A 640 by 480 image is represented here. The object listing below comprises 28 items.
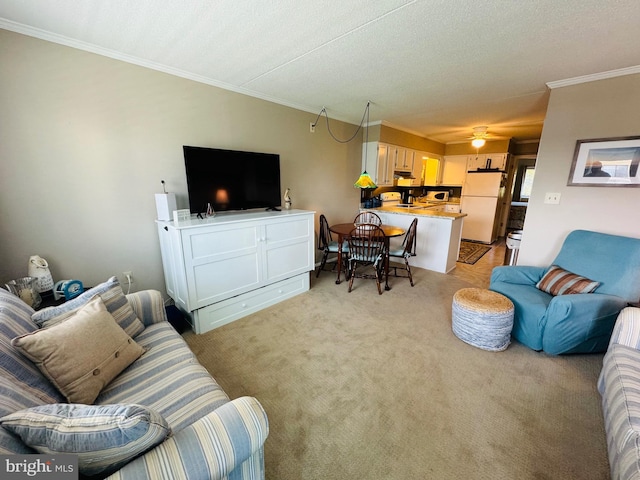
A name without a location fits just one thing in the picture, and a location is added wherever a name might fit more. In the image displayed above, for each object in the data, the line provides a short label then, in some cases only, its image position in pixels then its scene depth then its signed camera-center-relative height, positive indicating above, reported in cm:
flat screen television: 255 +2
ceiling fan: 477 +92
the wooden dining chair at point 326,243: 357 -88
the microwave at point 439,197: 641 -36
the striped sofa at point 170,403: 74 -82
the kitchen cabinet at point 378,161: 457 +37
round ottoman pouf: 208 -112
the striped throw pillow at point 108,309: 129 -69
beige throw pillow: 104 -75
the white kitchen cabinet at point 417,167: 552 +33
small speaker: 238 -23
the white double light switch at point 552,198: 276 -15
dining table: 330 -68
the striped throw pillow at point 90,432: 68 -67
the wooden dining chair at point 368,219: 444 -64
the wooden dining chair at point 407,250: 341 -90
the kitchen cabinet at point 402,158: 487 +49
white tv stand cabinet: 228 -80
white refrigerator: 568 -47
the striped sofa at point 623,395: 103 -101
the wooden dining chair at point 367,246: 320 -80
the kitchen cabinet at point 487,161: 562 +50
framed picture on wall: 237 +21
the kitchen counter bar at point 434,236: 394 -84
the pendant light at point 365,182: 353 +0
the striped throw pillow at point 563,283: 213 -85
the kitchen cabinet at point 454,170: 618 +31
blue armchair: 194 -93
